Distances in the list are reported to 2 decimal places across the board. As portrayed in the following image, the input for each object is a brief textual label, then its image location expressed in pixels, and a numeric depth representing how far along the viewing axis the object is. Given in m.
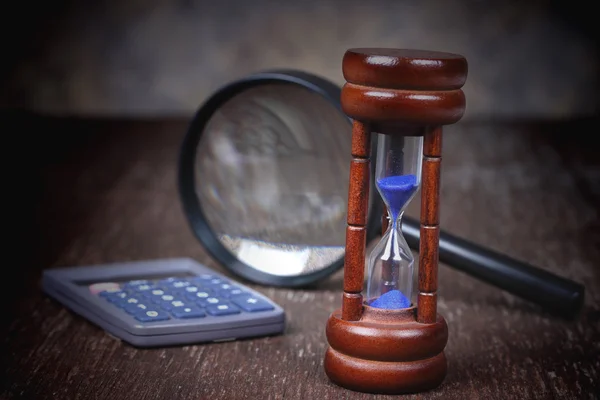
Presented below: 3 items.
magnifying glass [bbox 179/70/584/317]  0.66
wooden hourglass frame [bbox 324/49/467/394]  0.53
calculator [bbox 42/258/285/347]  0.59
